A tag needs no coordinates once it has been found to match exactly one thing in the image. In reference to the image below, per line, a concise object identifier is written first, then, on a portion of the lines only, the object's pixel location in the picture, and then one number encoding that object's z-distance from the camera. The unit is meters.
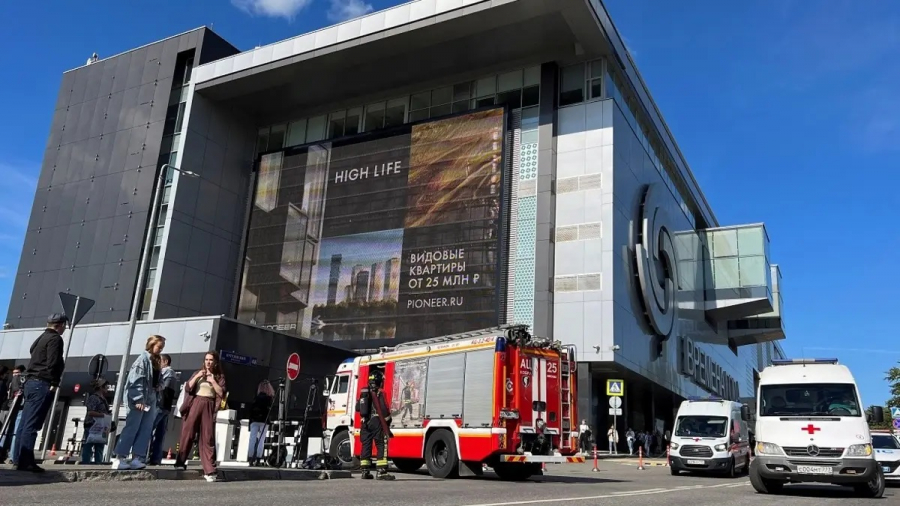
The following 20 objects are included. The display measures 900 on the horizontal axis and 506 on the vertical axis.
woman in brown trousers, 9.05
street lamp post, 13.91
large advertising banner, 36.19
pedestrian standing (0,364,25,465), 9.56
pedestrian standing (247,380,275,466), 16.33
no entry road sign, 16.88
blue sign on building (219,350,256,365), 26.28
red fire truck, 14.12
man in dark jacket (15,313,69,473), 7.98
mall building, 36.12
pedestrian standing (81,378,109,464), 13.87
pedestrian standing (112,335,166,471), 9.28
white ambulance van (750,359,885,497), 11.80
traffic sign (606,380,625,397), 26.58
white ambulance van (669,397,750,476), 19.92
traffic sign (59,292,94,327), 15.14
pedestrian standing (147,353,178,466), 10.55
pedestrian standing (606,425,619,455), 32.75
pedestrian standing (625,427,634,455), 39.13
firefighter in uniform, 11.87
